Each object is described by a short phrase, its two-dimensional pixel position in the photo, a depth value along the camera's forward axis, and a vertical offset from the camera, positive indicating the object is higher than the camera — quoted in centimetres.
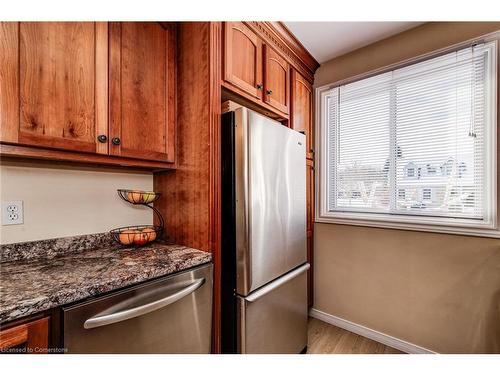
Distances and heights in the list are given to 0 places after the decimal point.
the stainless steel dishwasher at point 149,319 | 77 -52
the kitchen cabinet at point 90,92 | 88 +45
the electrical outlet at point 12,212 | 104 -11
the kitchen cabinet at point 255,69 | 132 +80
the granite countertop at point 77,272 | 69 -34
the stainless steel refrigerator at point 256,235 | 117 -26
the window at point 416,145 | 151 +33
